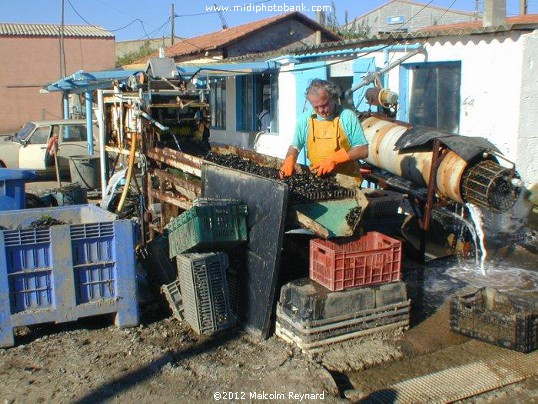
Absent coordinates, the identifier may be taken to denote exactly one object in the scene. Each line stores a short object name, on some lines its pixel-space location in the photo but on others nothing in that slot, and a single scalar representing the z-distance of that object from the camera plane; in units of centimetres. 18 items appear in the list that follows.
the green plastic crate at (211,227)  500
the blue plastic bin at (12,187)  757
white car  1404
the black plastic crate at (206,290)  497
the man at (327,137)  566
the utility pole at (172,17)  3209
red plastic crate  489
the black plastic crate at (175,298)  538
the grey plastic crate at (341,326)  480
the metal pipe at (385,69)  995
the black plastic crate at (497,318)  482
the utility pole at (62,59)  2892
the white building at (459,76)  847
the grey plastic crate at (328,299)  479
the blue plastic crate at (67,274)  487
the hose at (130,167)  786
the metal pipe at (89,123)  1451
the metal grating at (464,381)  425
